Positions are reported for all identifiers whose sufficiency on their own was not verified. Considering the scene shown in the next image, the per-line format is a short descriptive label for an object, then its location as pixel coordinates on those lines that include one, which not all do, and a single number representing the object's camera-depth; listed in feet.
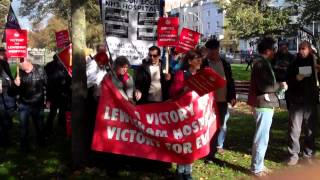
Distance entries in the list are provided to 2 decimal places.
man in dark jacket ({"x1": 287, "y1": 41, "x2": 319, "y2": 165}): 20.66
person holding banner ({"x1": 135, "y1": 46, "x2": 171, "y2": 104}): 19.14
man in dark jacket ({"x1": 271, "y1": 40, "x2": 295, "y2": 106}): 27.25
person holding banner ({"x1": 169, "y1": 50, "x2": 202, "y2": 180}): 17.42
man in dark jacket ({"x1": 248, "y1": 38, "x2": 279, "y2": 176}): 18.70
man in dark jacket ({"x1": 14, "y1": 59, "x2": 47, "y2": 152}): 23.09
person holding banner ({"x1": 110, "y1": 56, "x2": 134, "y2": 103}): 18.29
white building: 309.03
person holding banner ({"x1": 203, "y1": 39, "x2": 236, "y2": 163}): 20.66
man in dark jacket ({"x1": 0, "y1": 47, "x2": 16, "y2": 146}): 24.38
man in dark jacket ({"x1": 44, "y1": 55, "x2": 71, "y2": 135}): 26.86
